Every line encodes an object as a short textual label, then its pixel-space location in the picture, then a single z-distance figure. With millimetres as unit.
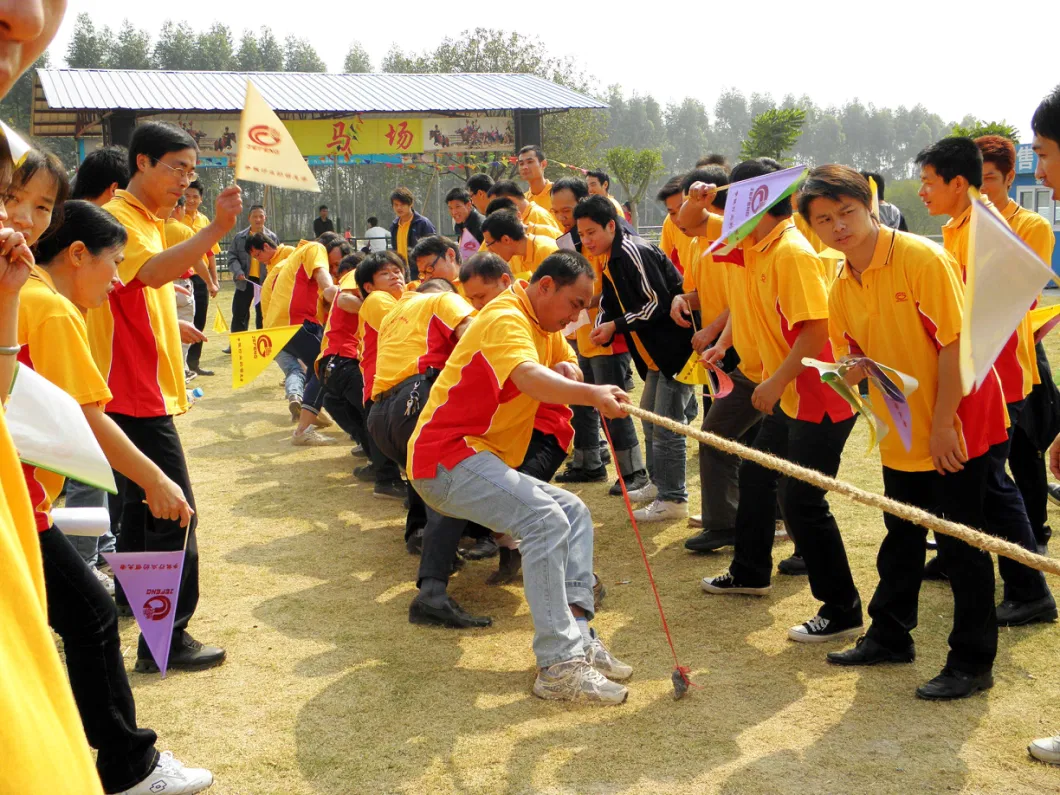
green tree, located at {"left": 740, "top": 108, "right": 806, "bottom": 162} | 25672
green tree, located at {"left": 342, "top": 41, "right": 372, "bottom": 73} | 82750
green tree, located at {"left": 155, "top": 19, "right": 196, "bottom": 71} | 72188
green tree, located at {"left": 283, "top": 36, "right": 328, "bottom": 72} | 82688
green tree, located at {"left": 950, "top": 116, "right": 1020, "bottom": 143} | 14062
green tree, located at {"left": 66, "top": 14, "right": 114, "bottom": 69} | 66562
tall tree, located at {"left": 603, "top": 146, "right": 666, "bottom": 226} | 35156
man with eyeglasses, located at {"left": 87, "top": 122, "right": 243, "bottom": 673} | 4105
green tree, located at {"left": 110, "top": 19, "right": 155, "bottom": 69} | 69188
